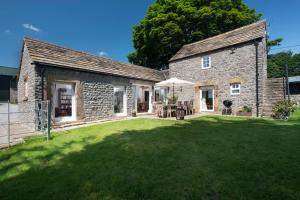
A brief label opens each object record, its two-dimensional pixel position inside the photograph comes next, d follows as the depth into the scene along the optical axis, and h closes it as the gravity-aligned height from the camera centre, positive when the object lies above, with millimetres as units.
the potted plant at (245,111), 12010 -862
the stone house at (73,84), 9117 +951
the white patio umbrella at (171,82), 11862 +1184
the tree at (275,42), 26695 +8854
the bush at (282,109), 9922 -586
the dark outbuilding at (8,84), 28784 +2829
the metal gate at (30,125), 6810 -1371
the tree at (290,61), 45219 +10220
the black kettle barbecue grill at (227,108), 13024 -690
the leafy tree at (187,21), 22578 +10590
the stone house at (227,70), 12031 +2384
